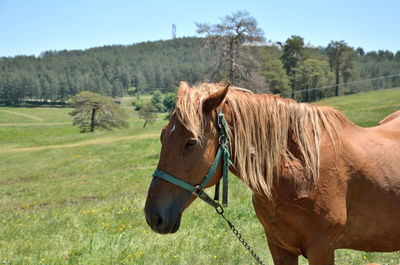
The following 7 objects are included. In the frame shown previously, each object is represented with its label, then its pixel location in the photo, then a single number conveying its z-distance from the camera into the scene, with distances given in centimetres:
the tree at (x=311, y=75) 5344
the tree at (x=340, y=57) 5783
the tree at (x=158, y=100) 11480
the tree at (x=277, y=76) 4822
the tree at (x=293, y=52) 6012
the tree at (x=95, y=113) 5172
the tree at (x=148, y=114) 6919
